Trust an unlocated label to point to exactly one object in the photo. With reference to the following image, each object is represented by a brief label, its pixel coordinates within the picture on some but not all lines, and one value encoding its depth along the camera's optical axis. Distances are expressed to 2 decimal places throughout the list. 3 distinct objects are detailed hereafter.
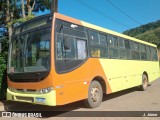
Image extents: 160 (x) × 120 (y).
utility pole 6.72
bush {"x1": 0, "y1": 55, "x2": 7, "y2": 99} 5.90
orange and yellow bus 4.26
